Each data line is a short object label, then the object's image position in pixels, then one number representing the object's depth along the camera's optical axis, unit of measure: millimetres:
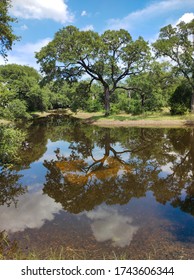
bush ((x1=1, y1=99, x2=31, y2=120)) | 10365
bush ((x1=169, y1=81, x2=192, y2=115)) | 31813
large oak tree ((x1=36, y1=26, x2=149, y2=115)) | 29472
